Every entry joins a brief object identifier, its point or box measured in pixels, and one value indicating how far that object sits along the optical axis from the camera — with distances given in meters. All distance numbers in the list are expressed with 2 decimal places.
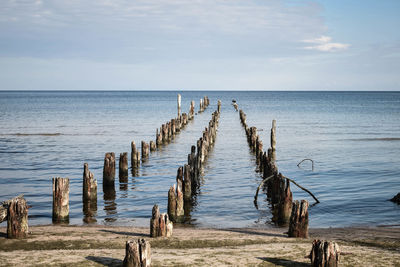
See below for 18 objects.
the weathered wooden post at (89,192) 12.24
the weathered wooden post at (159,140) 25.96
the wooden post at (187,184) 12.80
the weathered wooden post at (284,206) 10.70
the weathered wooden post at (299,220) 8.24
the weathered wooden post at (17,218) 8.29
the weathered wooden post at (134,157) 18.78
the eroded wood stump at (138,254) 6.31
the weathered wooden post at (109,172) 14.71
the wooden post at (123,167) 16.38
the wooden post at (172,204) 10.80
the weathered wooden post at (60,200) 10.04
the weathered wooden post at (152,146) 23.91
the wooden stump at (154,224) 8.42
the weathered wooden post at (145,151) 21.38
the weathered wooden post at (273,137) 22.74
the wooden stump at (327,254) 6.42
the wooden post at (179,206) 10.91
